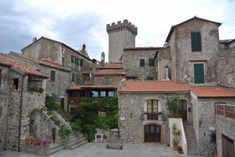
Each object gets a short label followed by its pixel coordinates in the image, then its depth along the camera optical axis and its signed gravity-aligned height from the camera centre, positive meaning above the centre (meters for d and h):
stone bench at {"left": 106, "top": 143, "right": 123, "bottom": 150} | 16.38 -5.19
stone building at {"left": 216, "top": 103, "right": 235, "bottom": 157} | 10.33 -2.55
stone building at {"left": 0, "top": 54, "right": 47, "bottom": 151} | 14.31 -1.13
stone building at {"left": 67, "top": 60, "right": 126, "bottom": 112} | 22.66 +1.46
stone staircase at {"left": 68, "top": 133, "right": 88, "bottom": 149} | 16.65 -5.06
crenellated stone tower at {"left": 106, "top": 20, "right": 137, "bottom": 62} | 38.91 +12.52
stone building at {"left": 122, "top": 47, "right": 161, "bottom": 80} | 27.60 +4.69
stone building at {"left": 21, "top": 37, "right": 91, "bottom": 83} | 24.59 +5.79
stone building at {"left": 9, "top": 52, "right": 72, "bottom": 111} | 20.61 +2.36
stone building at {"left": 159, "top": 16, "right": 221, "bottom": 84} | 19.61 +4.85
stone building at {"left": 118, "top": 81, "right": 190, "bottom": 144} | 18.27 -2.20
